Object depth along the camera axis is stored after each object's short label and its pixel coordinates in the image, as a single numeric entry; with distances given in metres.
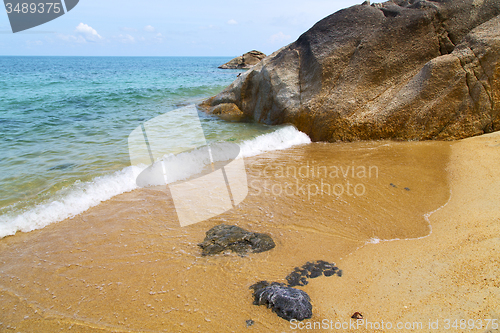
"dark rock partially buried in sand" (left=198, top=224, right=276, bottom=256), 3.22
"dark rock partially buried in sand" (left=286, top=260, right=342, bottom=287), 2.73
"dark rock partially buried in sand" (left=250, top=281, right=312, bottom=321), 2.31
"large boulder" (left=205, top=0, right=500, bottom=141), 6.36
